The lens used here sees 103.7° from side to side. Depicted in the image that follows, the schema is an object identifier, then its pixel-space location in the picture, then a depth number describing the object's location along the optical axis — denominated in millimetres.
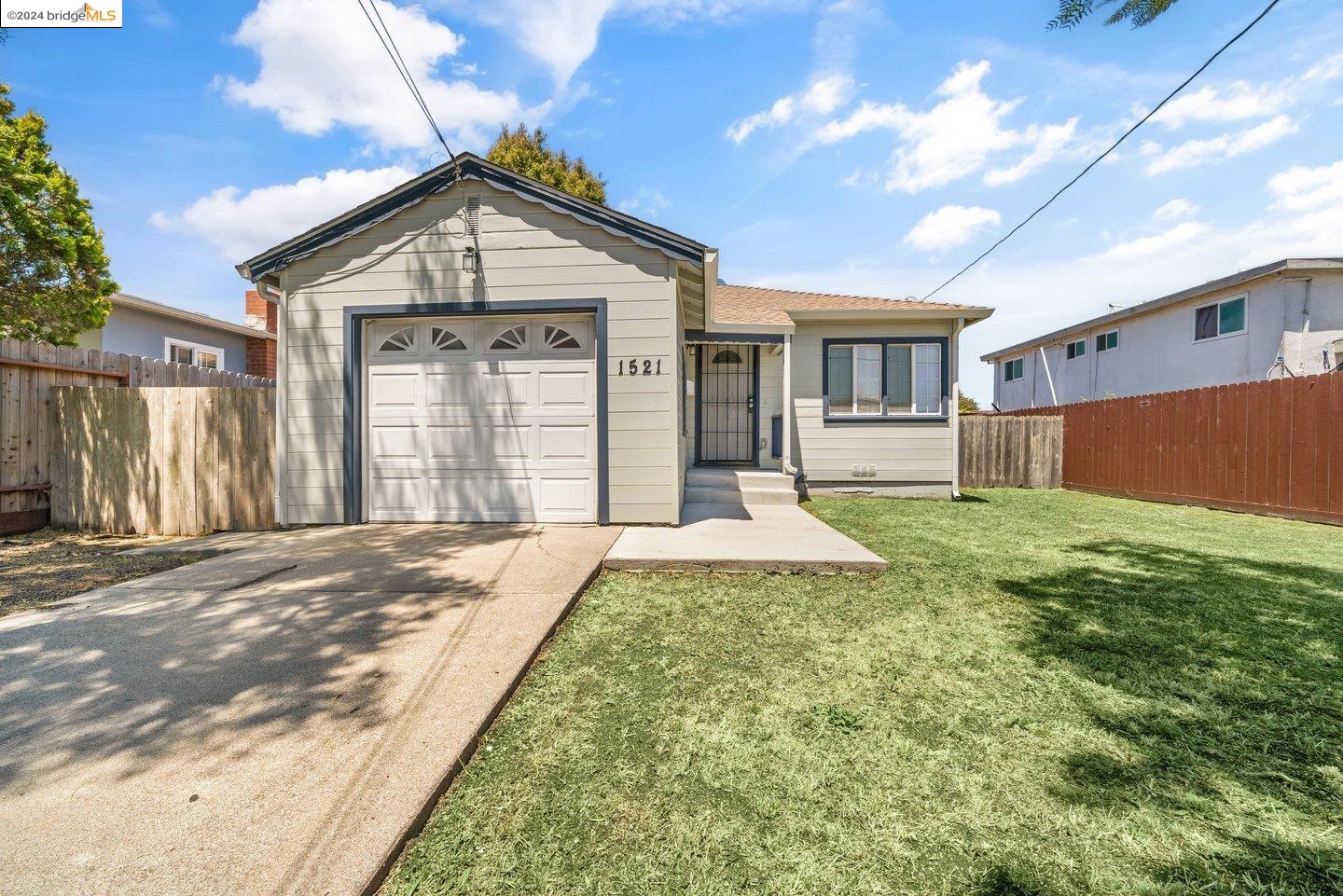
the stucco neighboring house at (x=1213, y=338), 10680
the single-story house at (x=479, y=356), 5559
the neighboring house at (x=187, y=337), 10695
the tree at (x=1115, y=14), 2521
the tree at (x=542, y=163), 15344
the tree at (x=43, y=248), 7453
